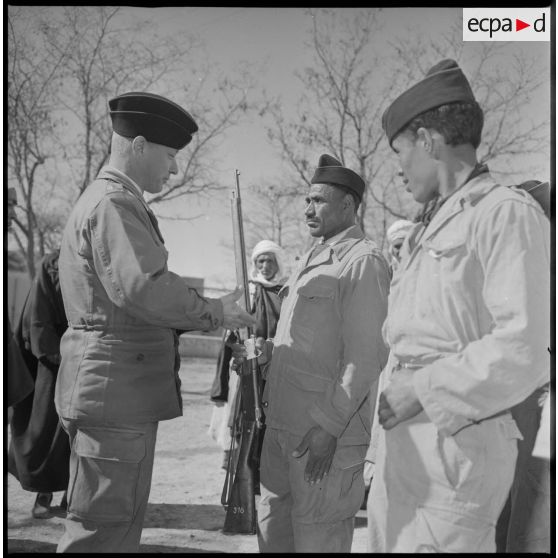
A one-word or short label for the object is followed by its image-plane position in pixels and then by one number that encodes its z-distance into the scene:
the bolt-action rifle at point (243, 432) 2.66
